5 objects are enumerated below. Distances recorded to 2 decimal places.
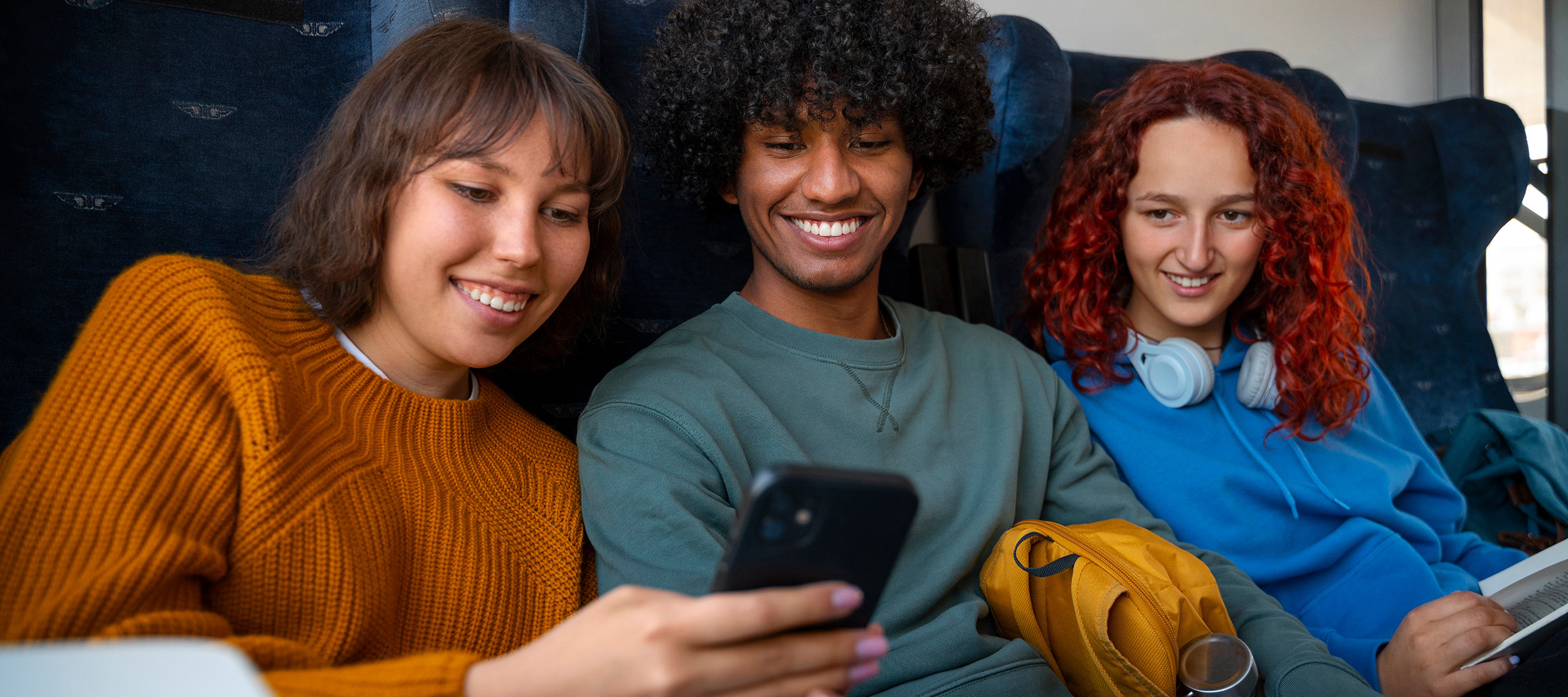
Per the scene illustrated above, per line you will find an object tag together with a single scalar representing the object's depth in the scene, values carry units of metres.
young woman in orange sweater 0.72
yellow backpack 1.10
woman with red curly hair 1.53
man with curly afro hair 1.11
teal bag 1.88
